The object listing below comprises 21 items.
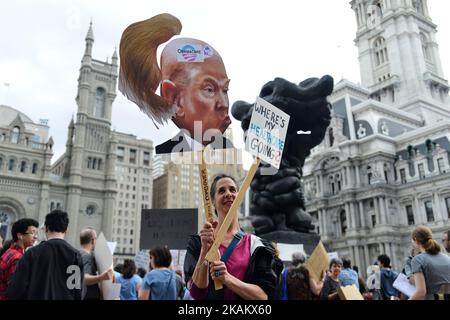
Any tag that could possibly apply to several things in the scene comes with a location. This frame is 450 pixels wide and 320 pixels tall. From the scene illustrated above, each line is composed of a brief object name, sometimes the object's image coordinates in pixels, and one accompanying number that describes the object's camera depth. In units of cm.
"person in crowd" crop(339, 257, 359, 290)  627
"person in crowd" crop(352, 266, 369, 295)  806
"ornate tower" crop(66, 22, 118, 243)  5344
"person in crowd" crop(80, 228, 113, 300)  430
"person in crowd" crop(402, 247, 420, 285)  473
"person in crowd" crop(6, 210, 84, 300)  349
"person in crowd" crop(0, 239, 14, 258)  460
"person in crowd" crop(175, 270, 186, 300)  583
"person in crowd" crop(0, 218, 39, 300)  408
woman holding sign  248
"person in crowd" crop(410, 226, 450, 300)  441
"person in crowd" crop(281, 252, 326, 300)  450
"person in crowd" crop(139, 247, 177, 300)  514
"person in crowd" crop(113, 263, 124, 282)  824
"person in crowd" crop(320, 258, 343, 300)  540
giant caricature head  368
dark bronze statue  1180
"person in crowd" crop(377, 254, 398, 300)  755
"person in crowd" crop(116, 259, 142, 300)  645
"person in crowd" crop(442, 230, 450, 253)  484
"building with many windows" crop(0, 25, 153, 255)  4950
